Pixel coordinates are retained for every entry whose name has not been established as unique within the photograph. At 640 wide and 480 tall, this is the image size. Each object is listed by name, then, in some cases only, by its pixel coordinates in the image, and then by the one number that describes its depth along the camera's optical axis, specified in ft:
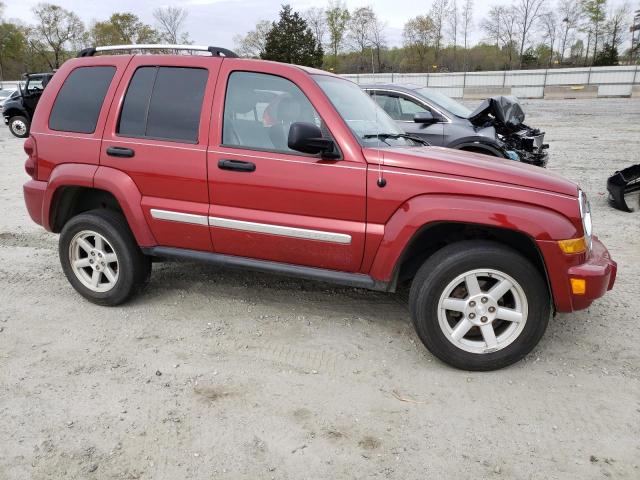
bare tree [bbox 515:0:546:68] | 223.92
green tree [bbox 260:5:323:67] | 178.65
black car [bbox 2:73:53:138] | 60.64
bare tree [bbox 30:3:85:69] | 262.88
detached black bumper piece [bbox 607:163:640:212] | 23.16
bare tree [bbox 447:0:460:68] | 247.91
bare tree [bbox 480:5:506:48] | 232.51
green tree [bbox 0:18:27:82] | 249.96
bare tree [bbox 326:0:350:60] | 250.78
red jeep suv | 10.61
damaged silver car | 25.84
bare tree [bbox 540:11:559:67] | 226.58
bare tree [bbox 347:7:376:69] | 248.52
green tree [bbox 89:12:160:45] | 261.85
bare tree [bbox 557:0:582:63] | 225.76
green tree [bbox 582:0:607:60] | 218.79
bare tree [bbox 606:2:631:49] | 213.62
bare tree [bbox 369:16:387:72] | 249.34
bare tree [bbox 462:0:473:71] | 246.88
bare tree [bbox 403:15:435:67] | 248.93
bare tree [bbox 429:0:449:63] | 246.88
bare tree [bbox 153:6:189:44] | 240.94
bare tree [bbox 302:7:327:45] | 252.83
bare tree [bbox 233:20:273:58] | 245.65
